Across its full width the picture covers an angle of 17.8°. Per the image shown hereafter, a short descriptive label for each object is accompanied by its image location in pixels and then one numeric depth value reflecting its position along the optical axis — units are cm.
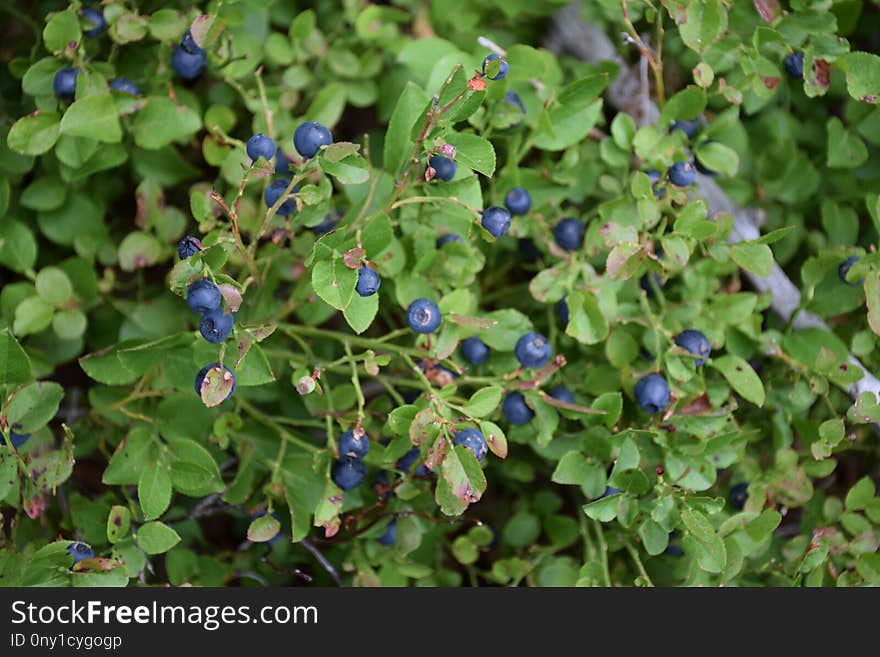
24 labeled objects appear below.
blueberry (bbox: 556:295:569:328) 69
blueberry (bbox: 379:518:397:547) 68
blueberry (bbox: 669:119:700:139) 70
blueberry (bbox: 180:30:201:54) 67
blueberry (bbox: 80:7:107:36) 67
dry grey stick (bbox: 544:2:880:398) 71
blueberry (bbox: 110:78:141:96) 68
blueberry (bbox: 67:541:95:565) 65
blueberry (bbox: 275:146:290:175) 69
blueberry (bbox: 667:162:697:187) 68
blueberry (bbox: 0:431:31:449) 66
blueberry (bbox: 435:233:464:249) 68
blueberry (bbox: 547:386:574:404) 68
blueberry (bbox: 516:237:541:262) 70
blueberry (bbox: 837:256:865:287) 69
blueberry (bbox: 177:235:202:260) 63
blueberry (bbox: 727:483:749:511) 70
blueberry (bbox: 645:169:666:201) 69
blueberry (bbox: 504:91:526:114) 69
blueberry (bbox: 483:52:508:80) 63
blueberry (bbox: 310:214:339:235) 68
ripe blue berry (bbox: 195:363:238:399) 63
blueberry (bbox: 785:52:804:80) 69
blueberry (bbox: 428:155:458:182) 65
